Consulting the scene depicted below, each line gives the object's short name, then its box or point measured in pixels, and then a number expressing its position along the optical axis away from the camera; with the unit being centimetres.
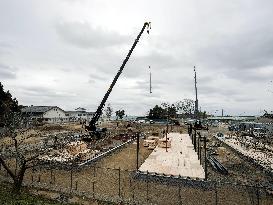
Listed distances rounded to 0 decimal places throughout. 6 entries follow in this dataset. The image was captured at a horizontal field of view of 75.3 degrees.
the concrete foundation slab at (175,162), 1793
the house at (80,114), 10585
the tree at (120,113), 9891
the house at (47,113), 7032
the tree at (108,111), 12142
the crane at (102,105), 3292
